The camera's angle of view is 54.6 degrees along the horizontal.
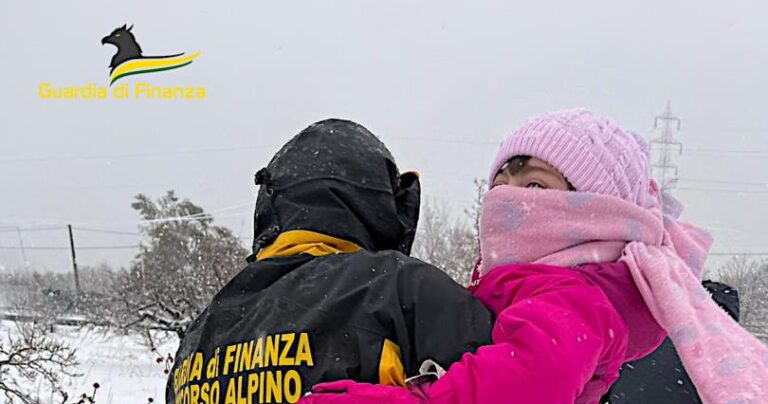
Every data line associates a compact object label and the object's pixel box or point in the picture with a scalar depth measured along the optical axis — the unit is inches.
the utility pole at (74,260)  988.2
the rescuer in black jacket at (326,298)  52.8
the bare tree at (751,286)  741.3
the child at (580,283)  48.7
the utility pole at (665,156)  1065.0
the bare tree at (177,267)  647.1
